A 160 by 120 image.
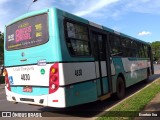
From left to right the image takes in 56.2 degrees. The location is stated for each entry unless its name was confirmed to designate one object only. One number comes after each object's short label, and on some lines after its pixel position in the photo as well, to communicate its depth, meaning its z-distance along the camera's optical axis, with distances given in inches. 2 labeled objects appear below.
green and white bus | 159.8
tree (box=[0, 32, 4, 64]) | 799.9
